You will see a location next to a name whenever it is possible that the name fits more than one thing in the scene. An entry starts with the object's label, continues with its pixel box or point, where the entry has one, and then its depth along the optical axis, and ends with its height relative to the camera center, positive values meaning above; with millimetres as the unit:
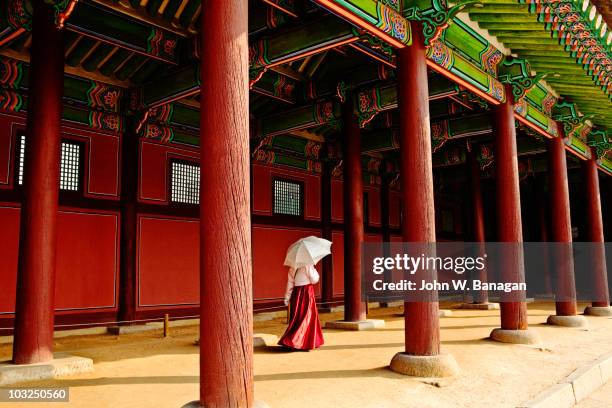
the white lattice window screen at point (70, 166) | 9719 +2110
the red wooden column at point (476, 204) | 14984 +1820
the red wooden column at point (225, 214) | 3572 +421
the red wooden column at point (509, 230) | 8133 +568
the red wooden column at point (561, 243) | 10586 +425
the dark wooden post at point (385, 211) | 17344 +1936
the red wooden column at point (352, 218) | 9977 +1003
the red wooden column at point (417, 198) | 5734 +843
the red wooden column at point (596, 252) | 12516 +269
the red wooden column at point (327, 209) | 14781 +1787
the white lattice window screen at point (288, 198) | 13891 +2021
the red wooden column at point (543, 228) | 18516 +1321
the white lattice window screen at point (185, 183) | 11555 +2064
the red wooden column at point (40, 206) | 5672 +797
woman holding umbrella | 7375 -365
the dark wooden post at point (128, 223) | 10164 +1029
